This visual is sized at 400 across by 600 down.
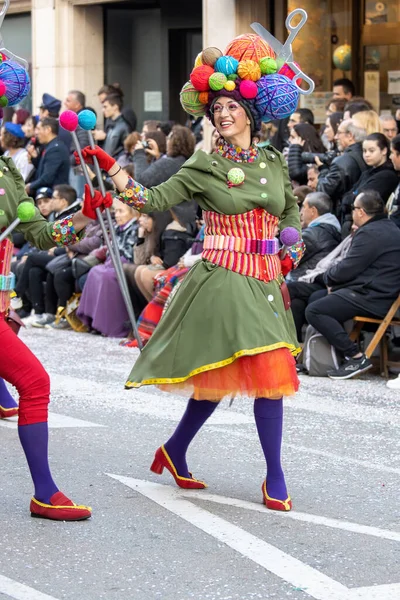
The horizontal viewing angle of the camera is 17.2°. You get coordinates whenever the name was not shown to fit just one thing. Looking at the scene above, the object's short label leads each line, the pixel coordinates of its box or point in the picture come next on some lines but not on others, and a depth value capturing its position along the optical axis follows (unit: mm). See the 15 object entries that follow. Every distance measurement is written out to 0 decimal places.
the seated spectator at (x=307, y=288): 10617
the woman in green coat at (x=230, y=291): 5812
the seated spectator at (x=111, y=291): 12539
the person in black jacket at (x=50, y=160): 15281
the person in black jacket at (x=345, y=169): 11250
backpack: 10164
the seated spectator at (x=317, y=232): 10883
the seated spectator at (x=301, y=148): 11977
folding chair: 9953
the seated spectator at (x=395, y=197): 10398
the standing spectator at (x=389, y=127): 12000
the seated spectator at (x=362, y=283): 10023
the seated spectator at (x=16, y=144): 15938
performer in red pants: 5602
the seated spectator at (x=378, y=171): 10711
